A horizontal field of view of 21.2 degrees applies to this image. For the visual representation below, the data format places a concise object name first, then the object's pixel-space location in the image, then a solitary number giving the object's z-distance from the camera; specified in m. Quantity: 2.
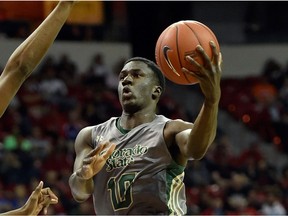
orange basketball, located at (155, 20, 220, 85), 4.50
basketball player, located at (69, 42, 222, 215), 4.78
